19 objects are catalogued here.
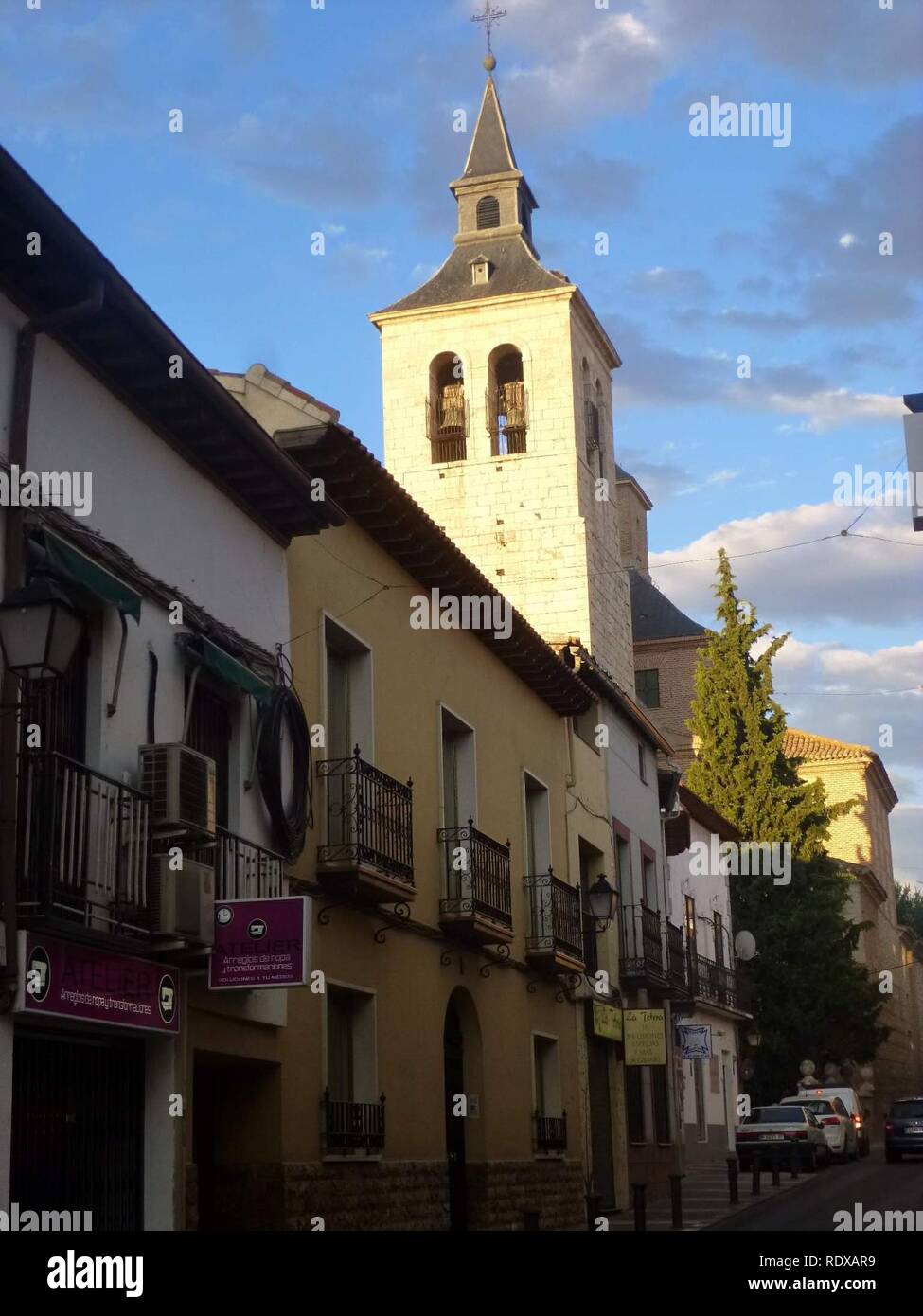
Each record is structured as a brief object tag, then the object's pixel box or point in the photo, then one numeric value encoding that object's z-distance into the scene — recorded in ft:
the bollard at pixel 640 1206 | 56.85
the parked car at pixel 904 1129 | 106.32
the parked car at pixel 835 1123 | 111.14
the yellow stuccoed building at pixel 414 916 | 45.52
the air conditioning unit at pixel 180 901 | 34.12
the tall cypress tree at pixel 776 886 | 142.00
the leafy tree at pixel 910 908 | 293.64
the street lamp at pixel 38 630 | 29.12
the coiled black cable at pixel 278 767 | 42.55
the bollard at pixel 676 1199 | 62.54
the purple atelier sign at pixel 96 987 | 30.04
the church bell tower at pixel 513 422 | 126.11
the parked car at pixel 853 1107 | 119.58
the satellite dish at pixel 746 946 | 115.65
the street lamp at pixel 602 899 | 71.51
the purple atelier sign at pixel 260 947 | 36.60
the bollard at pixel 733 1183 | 73.46
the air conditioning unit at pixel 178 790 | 34.63
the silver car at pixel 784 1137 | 100.83
